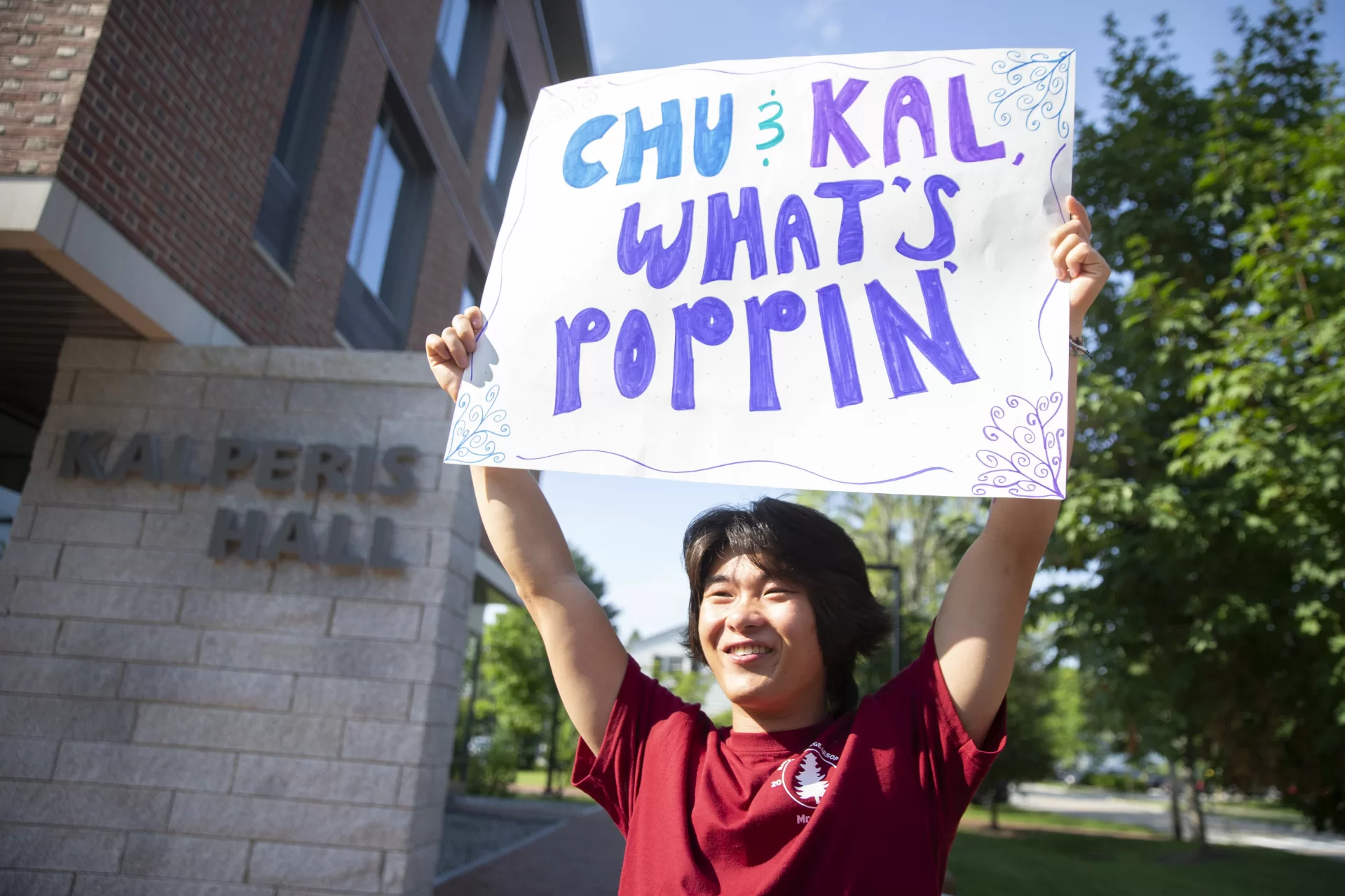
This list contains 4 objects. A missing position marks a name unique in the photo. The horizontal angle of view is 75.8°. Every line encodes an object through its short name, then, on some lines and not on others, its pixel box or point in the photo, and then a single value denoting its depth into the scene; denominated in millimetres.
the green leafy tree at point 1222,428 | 6156
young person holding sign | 1284
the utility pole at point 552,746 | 22562
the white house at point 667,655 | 30844
